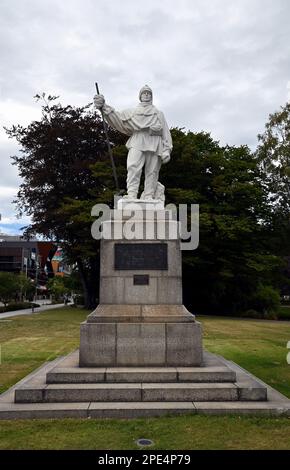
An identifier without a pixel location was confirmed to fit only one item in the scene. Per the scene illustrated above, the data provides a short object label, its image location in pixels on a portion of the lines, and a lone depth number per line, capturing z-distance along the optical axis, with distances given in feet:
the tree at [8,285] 158.01
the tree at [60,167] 99.19
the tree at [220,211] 88.22
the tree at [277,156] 108.99
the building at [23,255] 280.43
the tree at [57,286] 199.10
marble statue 31.40
